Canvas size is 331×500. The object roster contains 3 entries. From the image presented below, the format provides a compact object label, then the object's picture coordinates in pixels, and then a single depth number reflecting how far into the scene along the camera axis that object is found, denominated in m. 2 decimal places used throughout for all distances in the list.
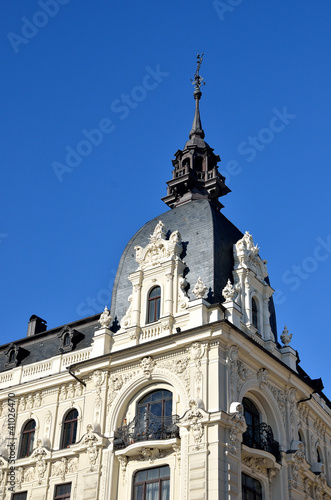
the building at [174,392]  30.47
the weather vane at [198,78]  46.54
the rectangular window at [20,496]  34.50
